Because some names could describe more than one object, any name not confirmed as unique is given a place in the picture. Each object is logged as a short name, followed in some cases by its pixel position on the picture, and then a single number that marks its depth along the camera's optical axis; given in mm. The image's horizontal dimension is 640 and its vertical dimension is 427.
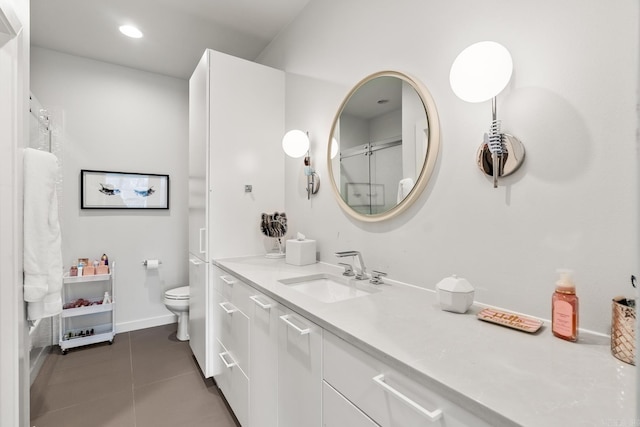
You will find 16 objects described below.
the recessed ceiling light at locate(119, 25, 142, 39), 2475
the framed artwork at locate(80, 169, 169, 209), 2928
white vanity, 578
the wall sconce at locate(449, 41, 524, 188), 1036
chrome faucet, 1574
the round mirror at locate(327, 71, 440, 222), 1379
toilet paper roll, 3131
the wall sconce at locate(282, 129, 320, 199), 2131
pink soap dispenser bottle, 819
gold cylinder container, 695
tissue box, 1972
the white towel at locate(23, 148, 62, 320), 1241
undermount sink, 1521
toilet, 2803
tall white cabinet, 2148
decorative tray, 892
